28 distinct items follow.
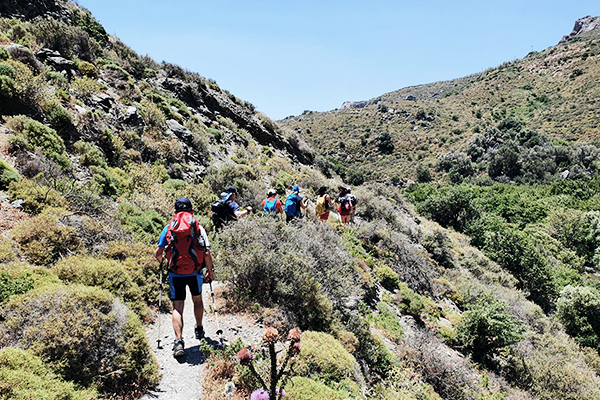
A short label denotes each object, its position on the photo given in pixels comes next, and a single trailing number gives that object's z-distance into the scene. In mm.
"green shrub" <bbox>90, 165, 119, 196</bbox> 8602
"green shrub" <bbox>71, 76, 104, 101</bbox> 11016
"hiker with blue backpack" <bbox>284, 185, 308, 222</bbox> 8547
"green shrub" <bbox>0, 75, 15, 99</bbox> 8156
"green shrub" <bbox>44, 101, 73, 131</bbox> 9055
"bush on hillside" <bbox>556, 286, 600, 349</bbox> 13870
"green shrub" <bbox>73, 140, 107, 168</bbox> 8977
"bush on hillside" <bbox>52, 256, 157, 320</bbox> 4797
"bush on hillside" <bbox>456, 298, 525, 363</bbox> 8048
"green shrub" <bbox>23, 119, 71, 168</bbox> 7828
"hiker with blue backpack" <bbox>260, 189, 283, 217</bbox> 8148
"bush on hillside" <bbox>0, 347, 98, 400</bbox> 2701
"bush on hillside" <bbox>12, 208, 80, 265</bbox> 4980
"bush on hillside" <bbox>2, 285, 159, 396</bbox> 3311
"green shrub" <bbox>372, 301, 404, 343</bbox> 7434
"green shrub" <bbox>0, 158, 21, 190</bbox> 6180
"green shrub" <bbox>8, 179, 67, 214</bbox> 5992
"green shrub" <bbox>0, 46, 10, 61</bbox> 9227
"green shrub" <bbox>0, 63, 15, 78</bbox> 8461
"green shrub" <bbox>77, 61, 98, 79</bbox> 12945
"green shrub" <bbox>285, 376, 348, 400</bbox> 3549
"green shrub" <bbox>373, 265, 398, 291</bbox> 9805
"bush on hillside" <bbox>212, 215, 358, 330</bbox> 5664
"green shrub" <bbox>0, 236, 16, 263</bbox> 4496
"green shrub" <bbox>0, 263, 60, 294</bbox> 4078
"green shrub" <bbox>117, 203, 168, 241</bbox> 7273
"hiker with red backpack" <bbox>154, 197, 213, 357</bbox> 4141
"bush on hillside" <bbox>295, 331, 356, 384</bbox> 4180
